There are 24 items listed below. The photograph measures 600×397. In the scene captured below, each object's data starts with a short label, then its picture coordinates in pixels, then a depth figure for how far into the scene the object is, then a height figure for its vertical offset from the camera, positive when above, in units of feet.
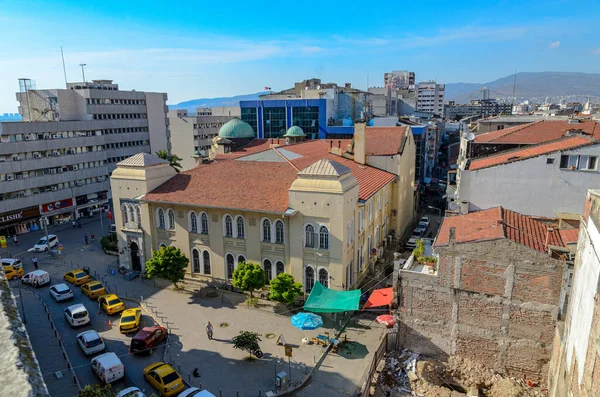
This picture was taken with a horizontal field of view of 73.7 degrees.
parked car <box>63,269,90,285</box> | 113.29 -47.56
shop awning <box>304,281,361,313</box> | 82.89 -41.21
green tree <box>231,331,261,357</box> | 76.13 -44.25
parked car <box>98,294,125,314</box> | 95.66 -46.67
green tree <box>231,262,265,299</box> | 94.68 -40.24
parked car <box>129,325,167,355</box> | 79.36 -45.92
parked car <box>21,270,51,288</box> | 111.75 -46.96
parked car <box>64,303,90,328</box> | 89.35 -45.81
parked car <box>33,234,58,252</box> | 140.59 -47.63
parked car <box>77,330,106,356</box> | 78.38 -45.54
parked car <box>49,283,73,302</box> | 102.73 -46.82
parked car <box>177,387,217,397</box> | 62.64 -44.93
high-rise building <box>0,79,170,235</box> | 157.17 -17.25
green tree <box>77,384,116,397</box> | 50.98 -35.81
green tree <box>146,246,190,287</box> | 102.89 -40.20
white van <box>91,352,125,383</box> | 69.82 -44.99
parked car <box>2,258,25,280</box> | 117.39 -46.61
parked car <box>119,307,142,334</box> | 86.94 -46.05
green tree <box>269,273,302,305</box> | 91.86 -41.87
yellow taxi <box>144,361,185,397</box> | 67.31 -45.82
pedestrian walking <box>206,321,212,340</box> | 84.47 -46.37
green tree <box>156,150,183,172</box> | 172.04 -22.01
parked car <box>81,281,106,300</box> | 104.22 -46.98
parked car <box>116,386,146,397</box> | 60.85 -43.11
